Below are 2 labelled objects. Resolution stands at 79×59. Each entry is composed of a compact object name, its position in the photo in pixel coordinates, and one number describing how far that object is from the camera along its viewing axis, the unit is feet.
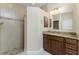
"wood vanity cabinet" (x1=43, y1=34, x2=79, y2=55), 5.65
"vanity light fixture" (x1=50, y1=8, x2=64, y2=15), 5.92
